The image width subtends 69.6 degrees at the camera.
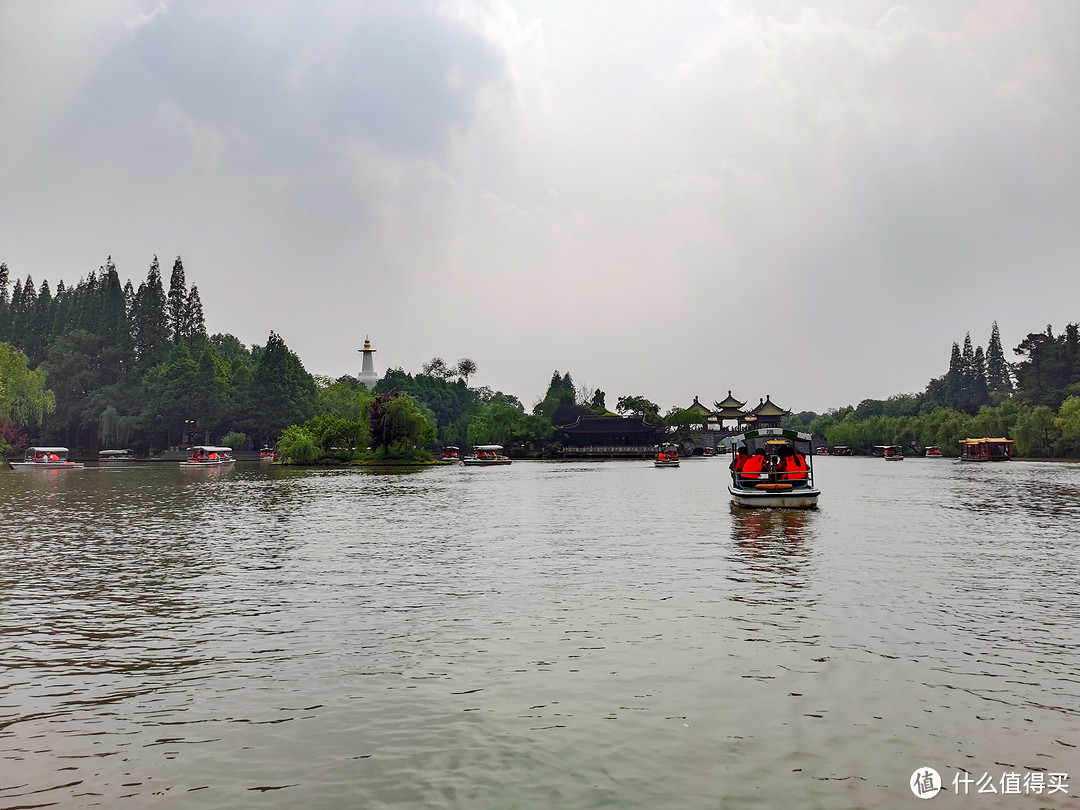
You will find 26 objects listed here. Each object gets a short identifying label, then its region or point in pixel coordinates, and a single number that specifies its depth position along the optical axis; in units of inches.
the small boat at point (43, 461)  3097.9
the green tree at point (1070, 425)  3592.5
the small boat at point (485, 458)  4067.4
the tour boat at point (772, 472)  1338.6
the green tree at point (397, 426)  3309.5
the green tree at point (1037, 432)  3863.2
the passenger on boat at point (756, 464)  1422.2
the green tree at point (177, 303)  4729.3
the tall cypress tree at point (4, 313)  4872.0
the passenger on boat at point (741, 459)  1437.0
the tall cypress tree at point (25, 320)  4894.2
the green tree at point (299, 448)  3344.0
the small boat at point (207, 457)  3385.3
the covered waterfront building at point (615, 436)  4857.3
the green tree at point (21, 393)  3139.8
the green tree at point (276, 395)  4192.9
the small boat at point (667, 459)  3809.1
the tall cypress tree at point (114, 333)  4448.8
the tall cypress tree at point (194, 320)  4743.6
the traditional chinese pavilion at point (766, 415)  6577.3
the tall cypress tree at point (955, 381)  5860.7
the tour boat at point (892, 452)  4723.9
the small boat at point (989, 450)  3890.3
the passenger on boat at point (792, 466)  1423.5
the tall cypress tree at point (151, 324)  4505.4
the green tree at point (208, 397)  4035.4
